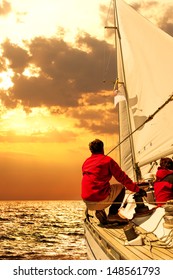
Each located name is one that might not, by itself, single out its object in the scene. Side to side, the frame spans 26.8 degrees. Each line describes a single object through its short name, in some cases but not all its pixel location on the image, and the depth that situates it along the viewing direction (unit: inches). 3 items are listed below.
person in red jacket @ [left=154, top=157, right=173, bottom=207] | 263.9
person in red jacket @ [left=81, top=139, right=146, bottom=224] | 250.4
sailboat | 213.9
